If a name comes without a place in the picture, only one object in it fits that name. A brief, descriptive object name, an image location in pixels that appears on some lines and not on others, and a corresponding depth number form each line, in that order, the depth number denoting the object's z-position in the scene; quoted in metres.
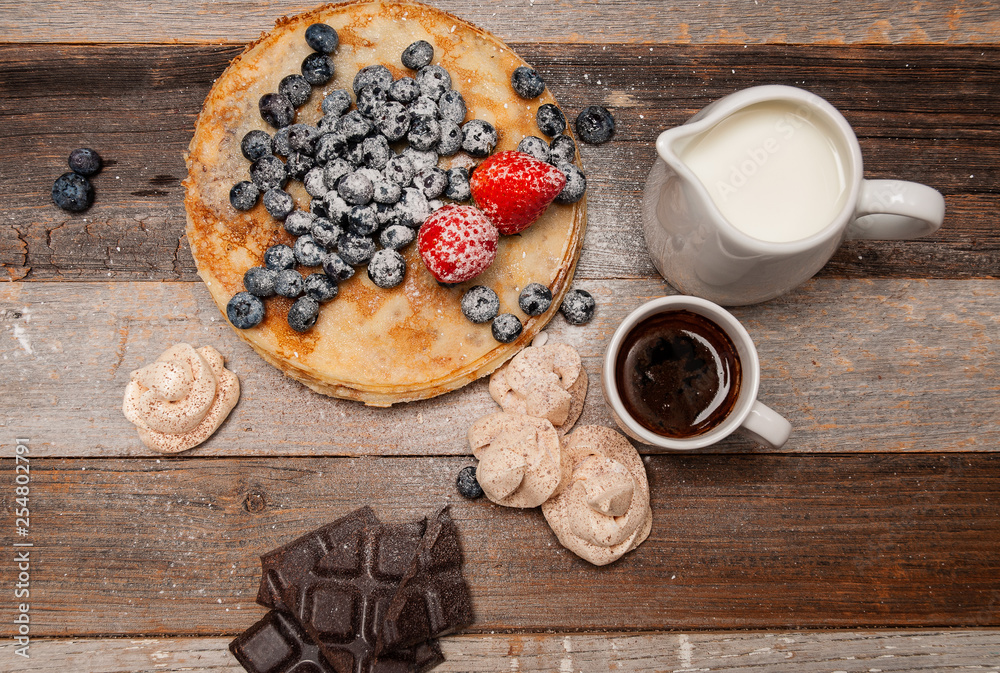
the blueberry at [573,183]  0.63
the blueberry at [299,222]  0.62
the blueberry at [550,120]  0.63
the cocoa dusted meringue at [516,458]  0.62
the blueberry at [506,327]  0.62
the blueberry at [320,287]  0.62
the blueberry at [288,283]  0.62
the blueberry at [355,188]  0.61
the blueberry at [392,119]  0.62
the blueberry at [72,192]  0.66
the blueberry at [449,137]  0.63
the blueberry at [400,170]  0.62
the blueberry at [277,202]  0.62
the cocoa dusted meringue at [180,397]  0.64
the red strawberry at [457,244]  0.60
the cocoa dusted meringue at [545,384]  0.64
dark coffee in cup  0.63
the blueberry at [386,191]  0.62
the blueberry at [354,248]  0.62
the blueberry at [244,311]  0.62
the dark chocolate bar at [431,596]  0.62
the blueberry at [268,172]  0.62
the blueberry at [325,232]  0.62
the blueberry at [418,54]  0.63
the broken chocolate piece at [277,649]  0.63
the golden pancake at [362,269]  0.62
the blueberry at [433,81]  0.63
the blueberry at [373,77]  0.63
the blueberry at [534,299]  0.62
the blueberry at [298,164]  0.62
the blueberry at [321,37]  0.63
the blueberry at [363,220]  0.62
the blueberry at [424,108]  0.62
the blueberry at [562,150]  0.63
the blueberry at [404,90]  0.63
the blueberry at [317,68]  0.63
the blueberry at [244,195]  0.62
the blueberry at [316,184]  0.62
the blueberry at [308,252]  0.62
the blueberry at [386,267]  0.62
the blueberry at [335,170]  0.62
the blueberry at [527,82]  0.63
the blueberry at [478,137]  0.63
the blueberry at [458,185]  0.62
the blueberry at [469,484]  0.64
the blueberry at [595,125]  0.66
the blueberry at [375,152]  0.62
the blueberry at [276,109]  0.63
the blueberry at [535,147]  0.63
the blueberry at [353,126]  0.62
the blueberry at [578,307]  0.65
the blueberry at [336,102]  0.63
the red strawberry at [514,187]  0.60
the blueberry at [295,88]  0.63
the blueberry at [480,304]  0.62
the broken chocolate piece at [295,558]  0.64
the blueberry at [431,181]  0.62
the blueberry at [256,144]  0.62
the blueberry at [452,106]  0.63
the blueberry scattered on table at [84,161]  0.66
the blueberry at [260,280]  0.62
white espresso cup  0.60
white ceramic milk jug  0.57
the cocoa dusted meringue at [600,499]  0.62
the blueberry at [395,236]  0.62
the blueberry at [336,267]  0.62
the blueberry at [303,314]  0.62
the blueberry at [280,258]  0.62
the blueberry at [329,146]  0.62
